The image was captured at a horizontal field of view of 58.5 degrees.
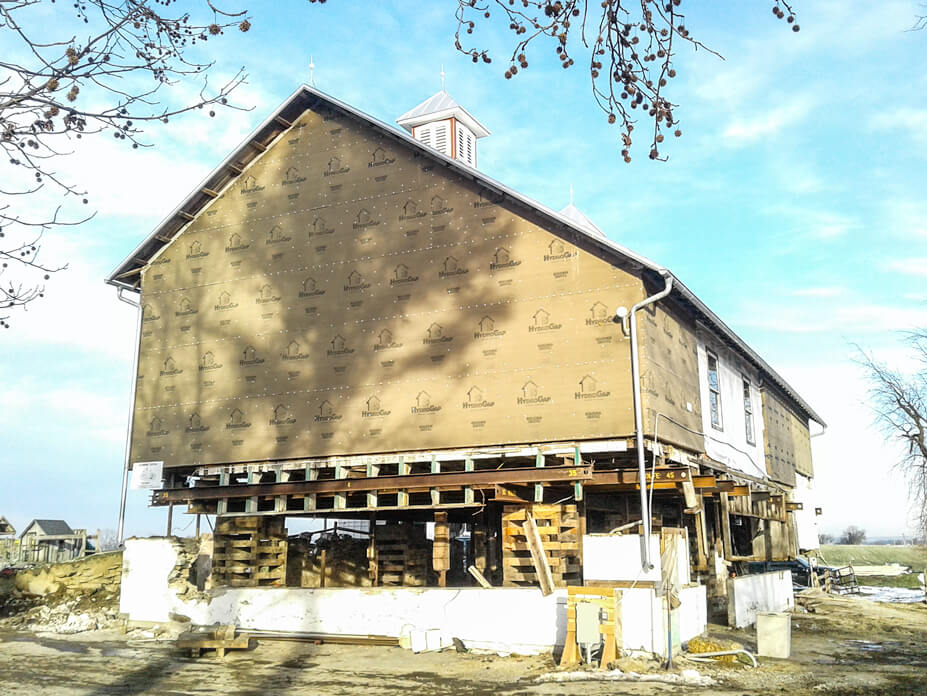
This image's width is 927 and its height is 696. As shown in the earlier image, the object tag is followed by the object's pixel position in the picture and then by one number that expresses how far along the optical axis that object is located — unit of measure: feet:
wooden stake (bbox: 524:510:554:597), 49.19
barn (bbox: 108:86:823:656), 52.13
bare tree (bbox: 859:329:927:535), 132.36
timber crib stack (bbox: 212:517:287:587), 62.39
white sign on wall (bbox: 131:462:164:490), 65.92
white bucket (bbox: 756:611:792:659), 48.49
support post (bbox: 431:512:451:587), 55.68
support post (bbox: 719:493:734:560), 71.51
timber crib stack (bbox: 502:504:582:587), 51.24
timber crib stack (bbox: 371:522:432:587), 65.57
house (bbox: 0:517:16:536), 167.73
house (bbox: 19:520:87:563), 146.10
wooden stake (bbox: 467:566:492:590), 52.22
